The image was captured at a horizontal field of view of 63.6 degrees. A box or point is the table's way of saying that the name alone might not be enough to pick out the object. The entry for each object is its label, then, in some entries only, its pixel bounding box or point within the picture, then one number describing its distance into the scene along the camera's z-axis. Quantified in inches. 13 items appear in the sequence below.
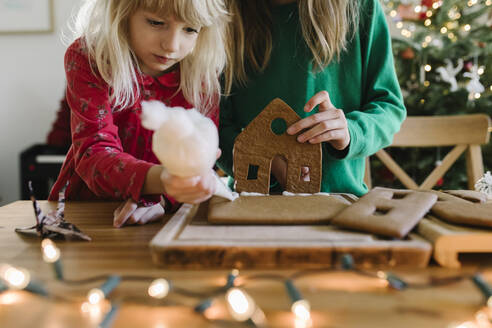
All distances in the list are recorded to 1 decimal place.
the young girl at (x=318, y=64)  40.2
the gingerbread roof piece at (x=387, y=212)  20.9
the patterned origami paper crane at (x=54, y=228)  24.5
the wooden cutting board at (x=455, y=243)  19.9
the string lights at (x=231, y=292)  15.2
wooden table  15.1
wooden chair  60.9
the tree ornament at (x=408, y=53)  95.1
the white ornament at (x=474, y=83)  92.4
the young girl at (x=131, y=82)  28.1
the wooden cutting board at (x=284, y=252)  19.6
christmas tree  94.7
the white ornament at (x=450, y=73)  94.3
